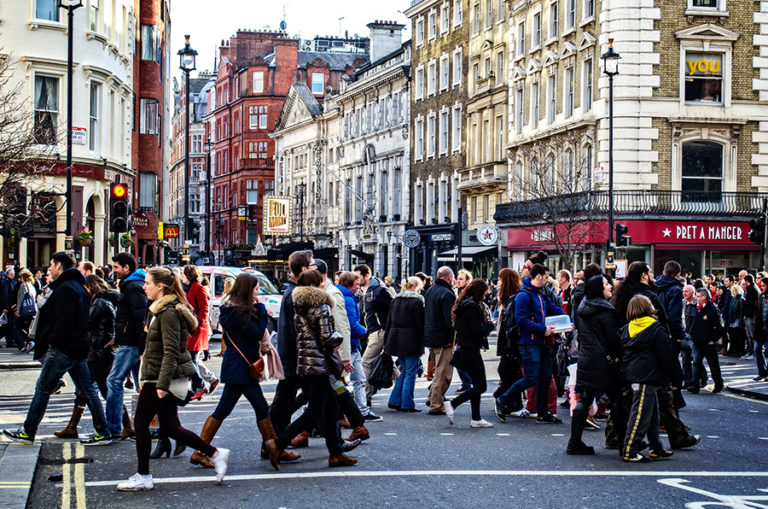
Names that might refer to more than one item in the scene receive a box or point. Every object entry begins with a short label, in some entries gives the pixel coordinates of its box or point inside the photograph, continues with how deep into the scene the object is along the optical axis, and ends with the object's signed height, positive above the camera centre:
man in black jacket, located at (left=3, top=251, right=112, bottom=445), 11.48 -0.96
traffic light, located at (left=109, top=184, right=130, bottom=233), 22.38 +0.72
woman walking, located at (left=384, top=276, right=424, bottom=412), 15.03 -1.17
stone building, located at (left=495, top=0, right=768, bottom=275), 39.72 +4.12
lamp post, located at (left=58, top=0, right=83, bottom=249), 26.02 +2.50
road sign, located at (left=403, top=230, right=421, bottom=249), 41.22 +0.44
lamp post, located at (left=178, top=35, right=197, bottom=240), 39.09 +6.47
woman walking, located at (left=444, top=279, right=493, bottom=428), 13.30 -1.03
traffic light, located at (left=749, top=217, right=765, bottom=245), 26.73 +0.48
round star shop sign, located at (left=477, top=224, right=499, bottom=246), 38.50 +0.51
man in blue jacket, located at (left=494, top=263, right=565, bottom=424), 13.66 -1.06
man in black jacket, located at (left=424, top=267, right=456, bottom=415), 14.73 -1.06
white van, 28.31 -1.07
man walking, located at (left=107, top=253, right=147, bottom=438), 11.94 -0.93
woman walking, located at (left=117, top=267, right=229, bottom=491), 9.61 -1.08
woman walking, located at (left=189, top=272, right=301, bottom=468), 10.34 -0.95
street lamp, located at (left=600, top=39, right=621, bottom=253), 33.81 +4.91
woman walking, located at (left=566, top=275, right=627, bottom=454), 11.35 -1.09
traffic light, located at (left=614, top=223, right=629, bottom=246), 33.19 +0.40
